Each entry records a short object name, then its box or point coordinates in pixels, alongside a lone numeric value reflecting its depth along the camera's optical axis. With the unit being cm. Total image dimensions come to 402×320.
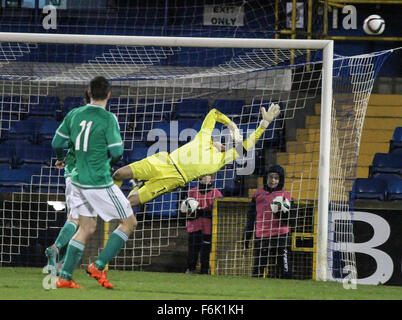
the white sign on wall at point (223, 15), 1634
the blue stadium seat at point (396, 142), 1376
